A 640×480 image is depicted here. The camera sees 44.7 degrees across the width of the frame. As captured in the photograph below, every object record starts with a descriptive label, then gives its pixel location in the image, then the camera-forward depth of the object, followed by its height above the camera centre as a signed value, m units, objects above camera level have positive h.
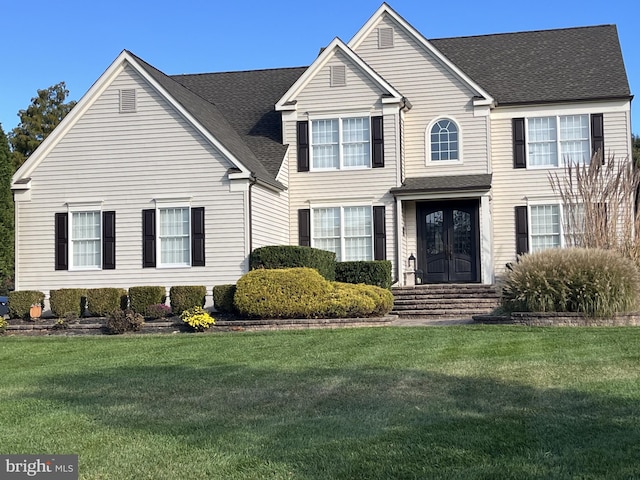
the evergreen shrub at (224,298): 18.78 -0.67
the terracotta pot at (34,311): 19.95 -0.97
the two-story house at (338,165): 20.78 +2.96
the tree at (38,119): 41.06 +8.34
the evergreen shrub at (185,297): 19.20 -0.66
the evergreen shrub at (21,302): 19.97 -0.72
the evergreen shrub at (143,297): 19.62 -0.64
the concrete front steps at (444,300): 19.23 -0.90
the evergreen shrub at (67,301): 19.91 -0.72
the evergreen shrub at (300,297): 17.30 -0.63
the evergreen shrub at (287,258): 18.95 +0.28
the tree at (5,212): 33.16 +2.67
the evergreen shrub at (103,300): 19.70 -0.70
